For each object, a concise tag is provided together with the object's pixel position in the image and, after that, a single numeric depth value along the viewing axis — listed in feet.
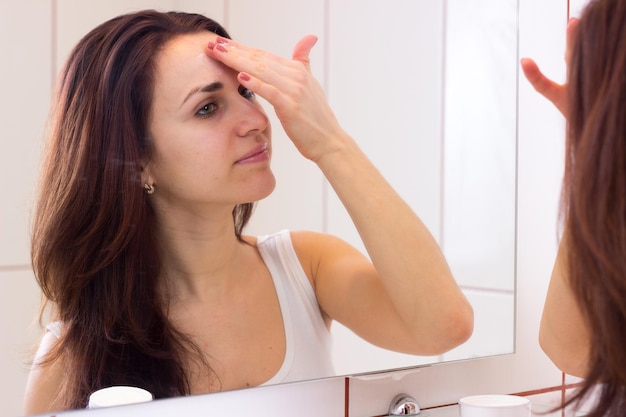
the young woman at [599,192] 4.55
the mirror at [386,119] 4.89
